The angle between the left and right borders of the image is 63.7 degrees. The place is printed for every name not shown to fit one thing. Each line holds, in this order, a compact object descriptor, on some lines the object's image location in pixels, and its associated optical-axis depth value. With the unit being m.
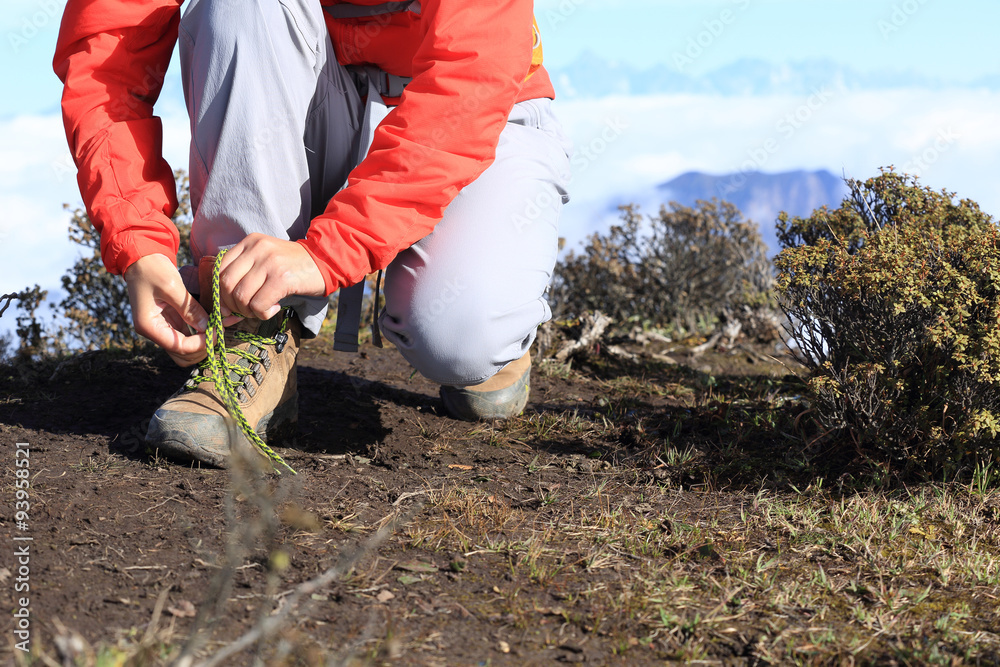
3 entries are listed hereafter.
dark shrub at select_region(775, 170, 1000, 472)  2.34
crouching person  2.24
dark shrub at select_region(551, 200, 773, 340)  5.29
